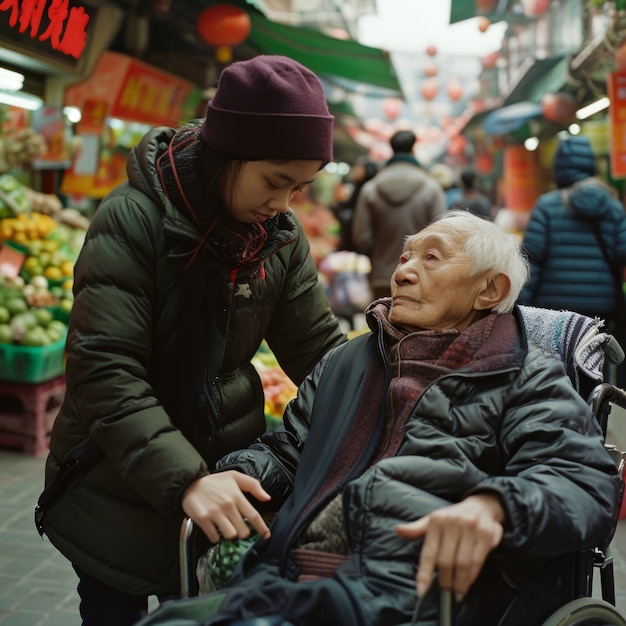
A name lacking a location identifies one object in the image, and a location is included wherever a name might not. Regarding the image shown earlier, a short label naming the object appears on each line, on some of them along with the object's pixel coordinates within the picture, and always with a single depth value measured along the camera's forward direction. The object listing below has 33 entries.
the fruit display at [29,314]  5.87
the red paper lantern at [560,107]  11.62
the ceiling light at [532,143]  14.83
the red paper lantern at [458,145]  27.12
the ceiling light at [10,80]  5.91
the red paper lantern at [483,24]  9.96
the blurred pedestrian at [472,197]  8.65
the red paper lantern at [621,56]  6.53
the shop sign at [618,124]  6.14
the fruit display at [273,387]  4.61
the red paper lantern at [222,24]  8.09
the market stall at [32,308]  5.75
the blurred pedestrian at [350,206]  8.68
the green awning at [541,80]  11.93
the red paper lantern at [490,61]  17.59
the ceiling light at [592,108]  9.59
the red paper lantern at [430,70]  23.36
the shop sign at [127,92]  7.48
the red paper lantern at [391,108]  23.36
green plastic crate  5.71
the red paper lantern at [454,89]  24.55
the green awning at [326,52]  9.53
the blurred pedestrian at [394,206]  6.83
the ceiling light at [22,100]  6.41
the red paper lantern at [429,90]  24.20
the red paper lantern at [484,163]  21.73
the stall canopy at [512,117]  12.68
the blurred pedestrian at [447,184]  10.28
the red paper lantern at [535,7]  11.98
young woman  1.92
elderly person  1.68
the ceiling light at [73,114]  7.83
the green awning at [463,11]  9.01
